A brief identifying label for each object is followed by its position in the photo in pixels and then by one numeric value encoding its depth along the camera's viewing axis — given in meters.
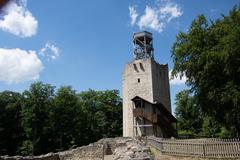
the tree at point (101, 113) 31.59
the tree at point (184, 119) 32.04
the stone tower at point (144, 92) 22.69
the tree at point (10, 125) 27.09
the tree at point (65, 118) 27.44
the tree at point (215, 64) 12.71
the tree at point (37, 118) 25.95
